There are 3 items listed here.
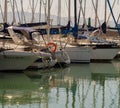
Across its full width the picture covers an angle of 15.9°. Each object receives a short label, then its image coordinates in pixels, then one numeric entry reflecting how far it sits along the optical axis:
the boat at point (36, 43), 29.67
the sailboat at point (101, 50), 35.22
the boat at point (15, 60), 26.48
